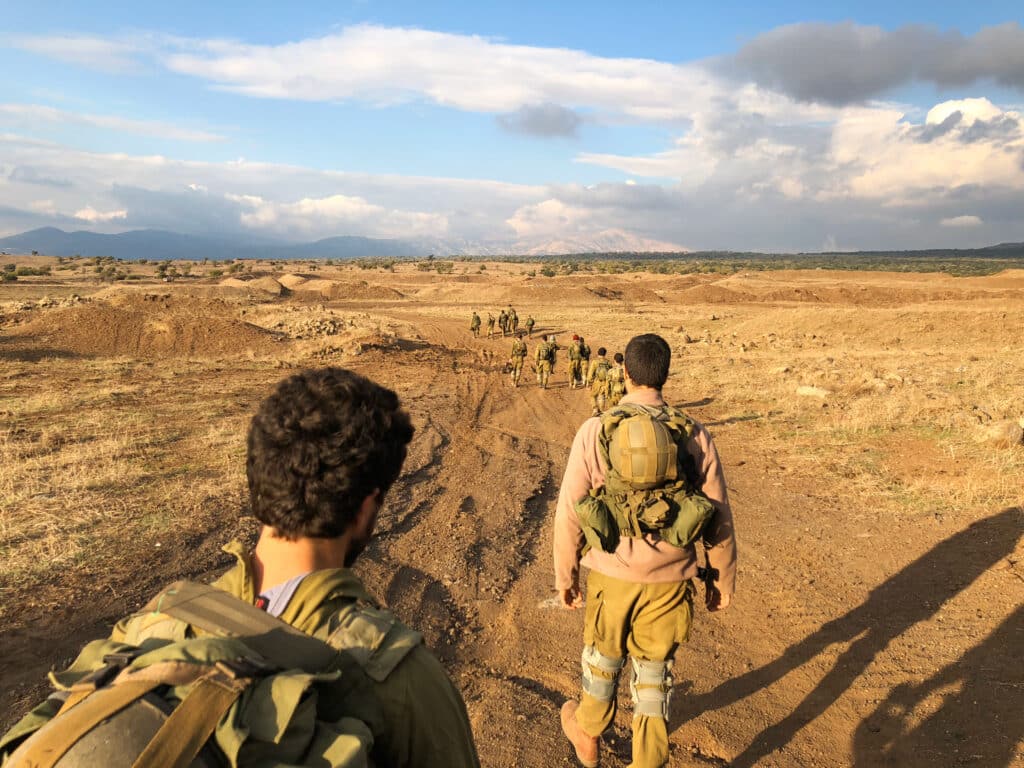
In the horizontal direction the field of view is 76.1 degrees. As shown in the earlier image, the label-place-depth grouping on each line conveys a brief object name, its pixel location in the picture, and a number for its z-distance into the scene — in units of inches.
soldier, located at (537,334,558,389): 613.3
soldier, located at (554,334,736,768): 120.6
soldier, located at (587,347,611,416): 478.6
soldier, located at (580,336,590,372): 596.4
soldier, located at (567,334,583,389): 600.1
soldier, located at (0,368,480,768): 39.6
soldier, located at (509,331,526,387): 639.1
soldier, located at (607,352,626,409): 463.2
